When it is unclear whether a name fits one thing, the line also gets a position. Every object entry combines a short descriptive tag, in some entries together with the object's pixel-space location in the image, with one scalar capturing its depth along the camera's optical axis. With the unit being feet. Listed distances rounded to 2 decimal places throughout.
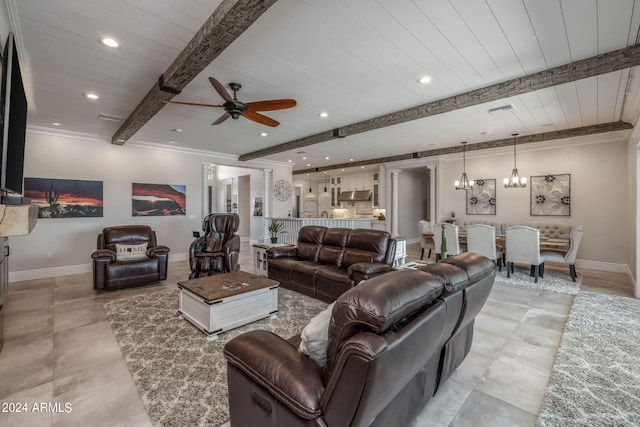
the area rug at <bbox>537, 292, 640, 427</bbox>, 5.85
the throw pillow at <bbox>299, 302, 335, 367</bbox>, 4.15
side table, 17.11
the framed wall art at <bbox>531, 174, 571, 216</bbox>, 20.17
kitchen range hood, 35.99
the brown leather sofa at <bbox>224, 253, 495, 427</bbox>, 3.22
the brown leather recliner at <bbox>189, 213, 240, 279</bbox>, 14.87
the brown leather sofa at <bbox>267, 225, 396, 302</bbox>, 11.62
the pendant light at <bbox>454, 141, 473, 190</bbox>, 21.98
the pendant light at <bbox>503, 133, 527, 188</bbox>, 18.57
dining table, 16.49
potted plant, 19.45
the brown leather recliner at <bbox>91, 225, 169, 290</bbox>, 13.56
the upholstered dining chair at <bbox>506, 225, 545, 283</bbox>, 15.76
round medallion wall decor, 29.55
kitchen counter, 23.20
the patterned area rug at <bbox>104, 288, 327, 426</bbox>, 5.96
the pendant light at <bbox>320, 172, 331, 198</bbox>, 40.57
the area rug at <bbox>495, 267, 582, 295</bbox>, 14.61
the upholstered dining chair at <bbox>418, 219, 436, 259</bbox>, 22.02
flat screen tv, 5.78
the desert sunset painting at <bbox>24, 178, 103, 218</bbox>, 16.81
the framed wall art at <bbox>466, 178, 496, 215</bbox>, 23.36
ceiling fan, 9.65
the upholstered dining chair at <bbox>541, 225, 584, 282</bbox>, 15.40
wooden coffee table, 9.27
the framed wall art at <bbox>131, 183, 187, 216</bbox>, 20.33
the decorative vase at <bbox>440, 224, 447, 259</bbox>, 14.56
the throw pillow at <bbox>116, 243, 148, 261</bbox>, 14.88
